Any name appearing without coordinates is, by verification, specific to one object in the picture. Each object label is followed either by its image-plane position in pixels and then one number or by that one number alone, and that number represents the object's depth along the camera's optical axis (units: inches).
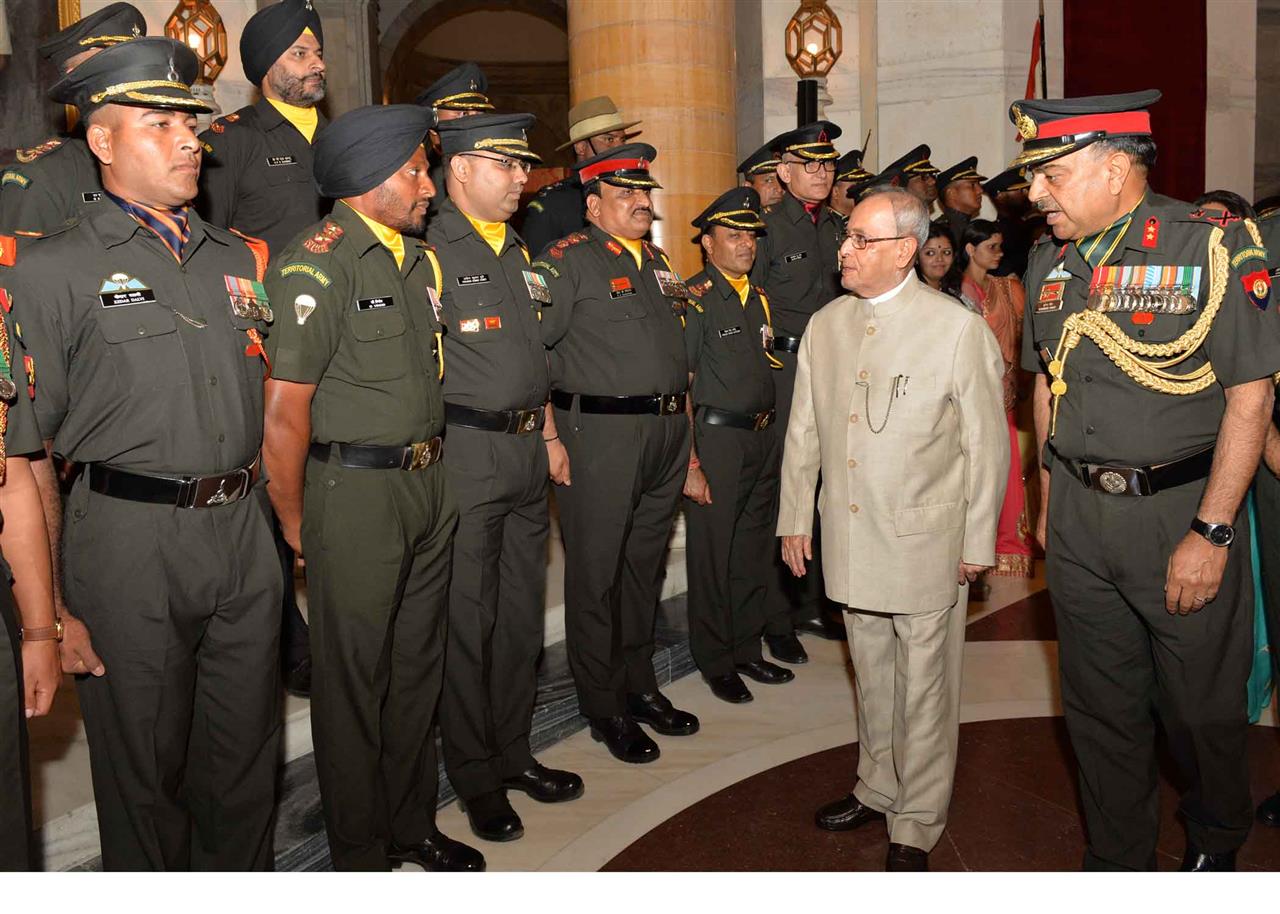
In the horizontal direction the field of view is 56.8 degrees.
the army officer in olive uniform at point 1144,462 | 104.5
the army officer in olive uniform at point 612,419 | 160.1
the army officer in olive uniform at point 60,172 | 125.2
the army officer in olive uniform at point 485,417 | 134.3
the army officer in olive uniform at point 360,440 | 111.1
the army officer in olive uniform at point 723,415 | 184.7
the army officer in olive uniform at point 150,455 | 93.4
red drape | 269.7
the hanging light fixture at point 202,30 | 194.1
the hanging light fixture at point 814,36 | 283.9
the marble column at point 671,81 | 238.4
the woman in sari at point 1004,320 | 236.4
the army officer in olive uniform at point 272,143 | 140.0
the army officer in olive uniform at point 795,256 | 202.8
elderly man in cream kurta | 120.6
